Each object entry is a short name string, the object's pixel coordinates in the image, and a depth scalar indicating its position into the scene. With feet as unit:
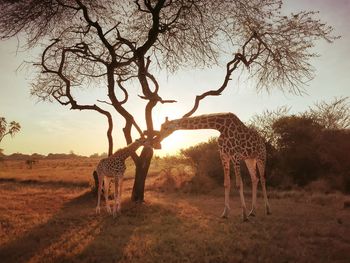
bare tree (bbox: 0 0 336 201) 49.52
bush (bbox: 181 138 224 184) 80.14
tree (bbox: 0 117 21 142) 152.95
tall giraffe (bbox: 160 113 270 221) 39.91
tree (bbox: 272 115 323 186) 73.67
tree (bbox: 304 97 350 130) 80.11
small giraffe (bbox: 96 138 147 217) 42.68
